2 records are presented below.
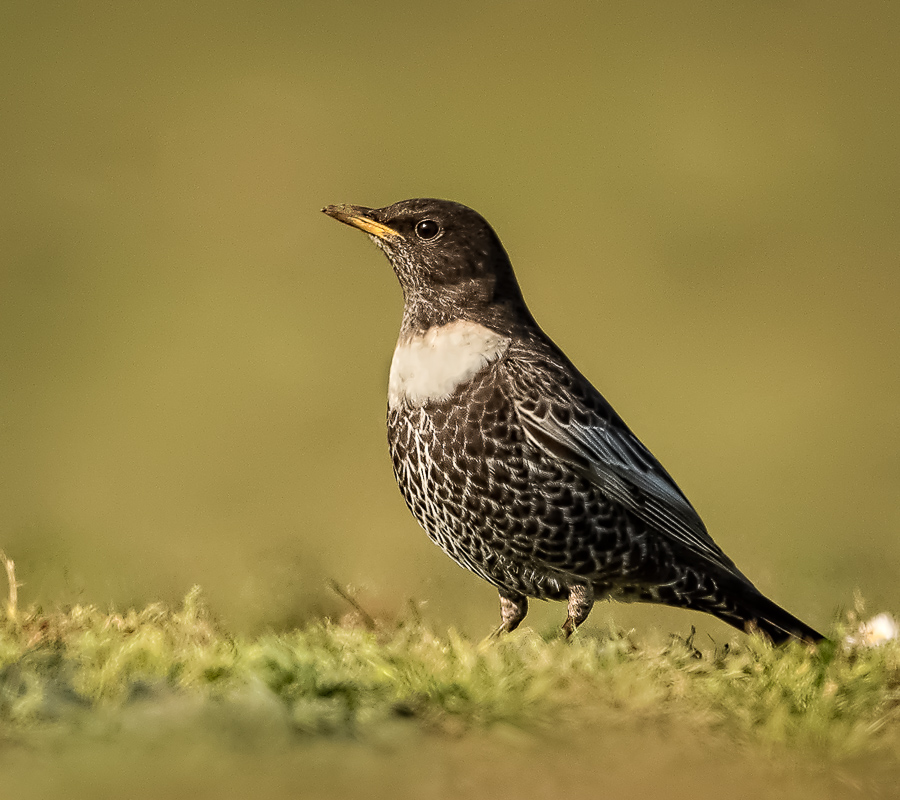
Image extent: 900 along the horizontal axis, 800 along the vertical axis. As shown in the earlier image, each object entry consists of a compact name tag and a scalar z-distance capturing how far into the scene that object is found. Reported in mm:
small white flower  9375
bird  9117
